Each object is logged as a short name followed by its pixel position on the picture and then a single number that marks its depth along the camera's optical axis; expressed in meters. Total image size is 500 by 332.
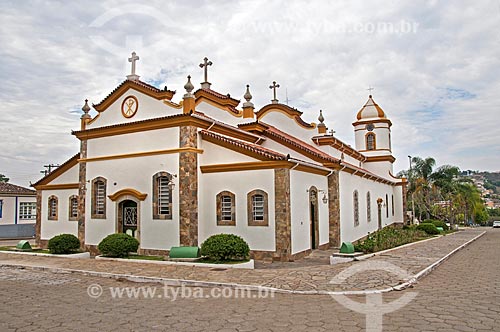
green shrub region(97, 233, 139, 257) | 14.76
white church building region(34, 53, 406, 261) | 14.98
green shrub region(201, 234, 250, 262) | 13.12
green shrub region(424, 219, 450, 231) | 33.12
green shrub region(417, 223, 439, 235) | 27.97
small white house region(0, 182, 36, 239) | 31.59
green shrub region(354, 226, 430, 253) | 15.55
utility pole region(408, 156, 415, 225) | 40.16
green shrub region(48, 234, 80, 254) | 16.52
